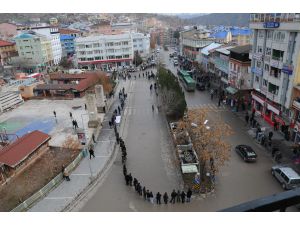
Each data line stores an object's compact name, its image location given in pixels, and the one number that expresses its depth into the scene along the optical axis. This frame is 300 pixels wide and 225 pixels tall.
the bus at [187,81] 40.07
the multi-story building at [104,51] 63.38
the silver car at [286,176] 15.67
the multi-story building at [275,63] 21.77
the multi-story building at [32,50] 64.25
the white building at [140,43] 73.38
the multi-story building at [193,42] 55.19
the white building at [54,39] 69.43
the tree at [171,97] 26.81
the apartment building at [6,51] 70.58
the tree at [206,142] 16.98
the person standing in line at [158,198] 15.40
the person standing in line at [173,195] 15.21
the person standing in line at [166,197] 15.23
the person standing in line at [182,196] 15.14
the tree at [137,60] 65.38
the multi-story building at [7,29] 89.31
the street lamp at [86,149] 18.57
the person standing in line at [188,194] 15.21
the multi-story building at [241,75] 31.66
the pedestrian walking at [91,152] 20.89
